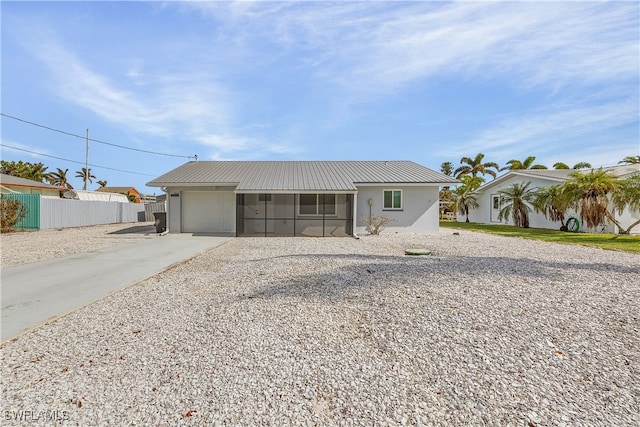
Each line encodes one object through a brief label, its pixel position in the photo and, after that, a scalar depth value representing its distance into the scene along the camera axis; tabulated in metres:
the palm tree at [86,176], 30.47
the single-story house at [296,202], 14.79
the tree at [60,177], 51.26
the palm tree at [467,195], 26.38
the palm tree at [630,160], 25.92
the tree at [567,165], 32.67
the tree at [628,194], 13.28
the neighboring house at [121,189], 63.41
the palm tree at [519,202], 19.88
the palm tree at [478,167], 38.00
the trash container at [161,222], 15.22
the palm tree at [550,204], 16.49
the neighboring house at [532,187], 16.24
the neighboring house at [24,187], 23.41
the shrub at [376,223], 15.10
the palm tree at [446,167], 44.87
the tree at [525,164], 31.78
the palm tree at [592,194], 14.91
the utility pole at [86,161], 29.05
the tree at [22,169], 39.31
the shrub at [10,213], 14.74
